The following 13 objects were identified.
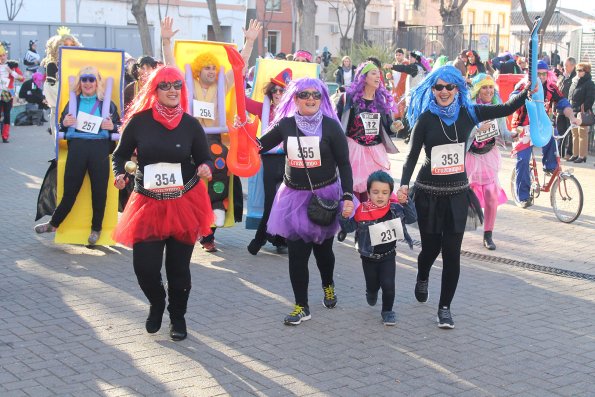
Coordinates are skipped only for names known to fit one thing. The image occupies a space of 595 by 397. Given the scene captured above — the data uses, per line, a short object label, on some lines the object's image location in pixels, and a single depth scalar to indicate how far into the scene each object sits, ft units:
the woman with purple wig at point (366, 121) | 28.53
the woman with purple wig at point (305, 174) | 21.35
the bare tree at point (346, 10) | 193.36
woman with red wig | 19.21
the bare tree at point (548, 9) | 93.72
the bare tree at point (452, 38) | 92.32
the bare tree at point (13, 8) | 141.90
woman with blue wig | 21.21
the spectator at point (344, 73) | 84.69
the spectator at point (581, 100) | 54.19
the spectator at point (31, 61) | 84.12
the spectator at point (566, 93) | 56.59
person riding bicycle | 35.42
